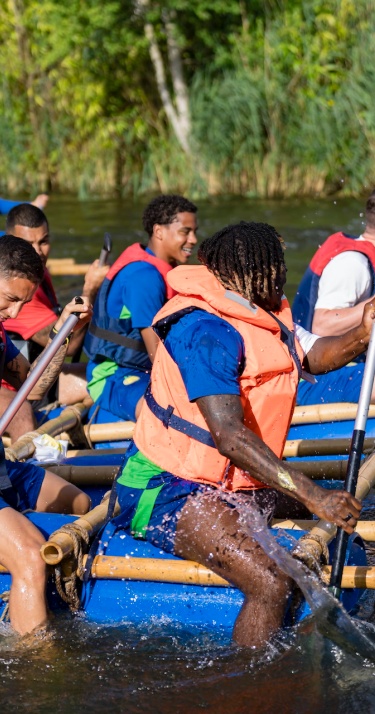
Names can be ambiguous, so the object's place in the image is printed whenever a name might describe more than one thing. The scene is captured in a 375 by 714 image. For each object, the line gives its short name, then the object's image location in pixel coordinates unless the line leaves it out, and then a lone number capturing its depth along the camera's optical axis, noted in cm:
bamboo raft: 723
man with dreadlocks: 668
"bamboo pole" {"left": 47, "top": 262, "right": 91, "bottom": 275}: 1702
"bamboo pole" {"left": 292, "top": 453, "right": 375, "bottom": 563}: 717
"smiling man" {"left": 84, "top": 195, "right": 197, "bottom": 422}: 1100
